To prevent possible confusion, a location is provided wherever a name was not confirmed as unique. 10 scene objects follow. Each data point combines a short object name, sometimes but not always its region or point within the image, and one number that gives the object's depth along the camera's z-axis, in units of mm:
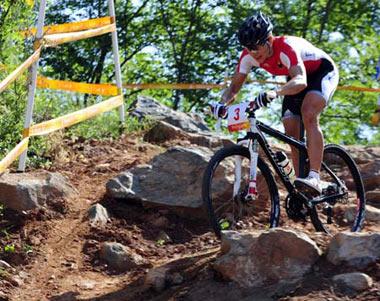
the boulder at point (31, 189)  11382
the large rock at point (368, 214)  12128
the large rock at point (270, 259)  8424
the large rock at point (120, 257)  10424
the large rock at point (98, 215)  11512
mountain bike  9803
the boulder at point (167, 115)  16671
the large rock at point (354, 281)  7916
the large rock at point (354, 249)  8318
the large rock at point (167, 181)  12128
